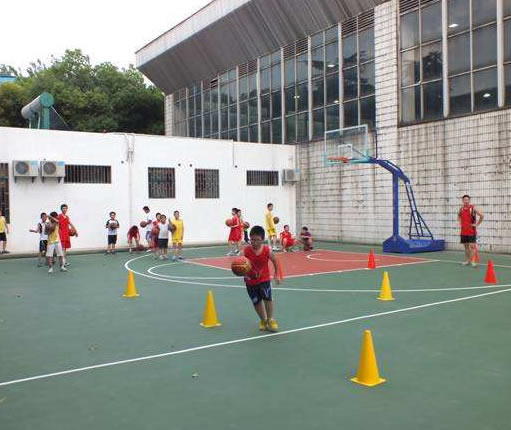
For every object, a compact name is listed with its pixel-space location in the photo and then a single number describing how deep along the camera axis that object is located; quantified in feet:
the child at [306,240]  70.33
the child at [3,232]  65.31
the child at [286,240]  68.47
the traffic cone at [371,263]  49.80
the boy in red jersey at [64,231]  55.52
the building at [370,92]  62.39
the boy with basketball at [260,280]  26.53
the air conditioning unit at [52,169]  69.67
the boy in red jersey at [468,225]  49.83
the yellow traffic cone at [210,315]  28.02
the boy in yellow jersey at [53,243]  51.31
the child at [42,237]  57.88
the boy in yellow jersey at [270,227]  68.64
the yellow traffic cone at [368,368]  18.52
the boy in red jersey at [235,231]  64.28
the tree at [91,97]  138.31
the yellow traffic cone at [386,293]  34.22
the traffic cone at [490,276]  40.42
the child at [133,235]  71.82
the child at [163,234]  61.93
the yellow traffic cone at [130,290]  37.32
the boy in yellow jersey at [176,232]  61.67
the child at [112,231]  68.74
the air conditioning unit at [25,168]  68.69
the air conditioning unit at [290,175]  91.40
